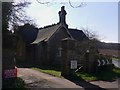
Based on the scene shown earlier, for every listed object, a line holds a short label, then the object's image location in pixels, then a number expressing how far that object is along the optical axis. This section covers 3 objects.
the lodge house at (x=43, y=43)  15.02
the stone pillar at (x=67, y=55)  8.58
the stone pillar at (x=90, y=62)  9.90
